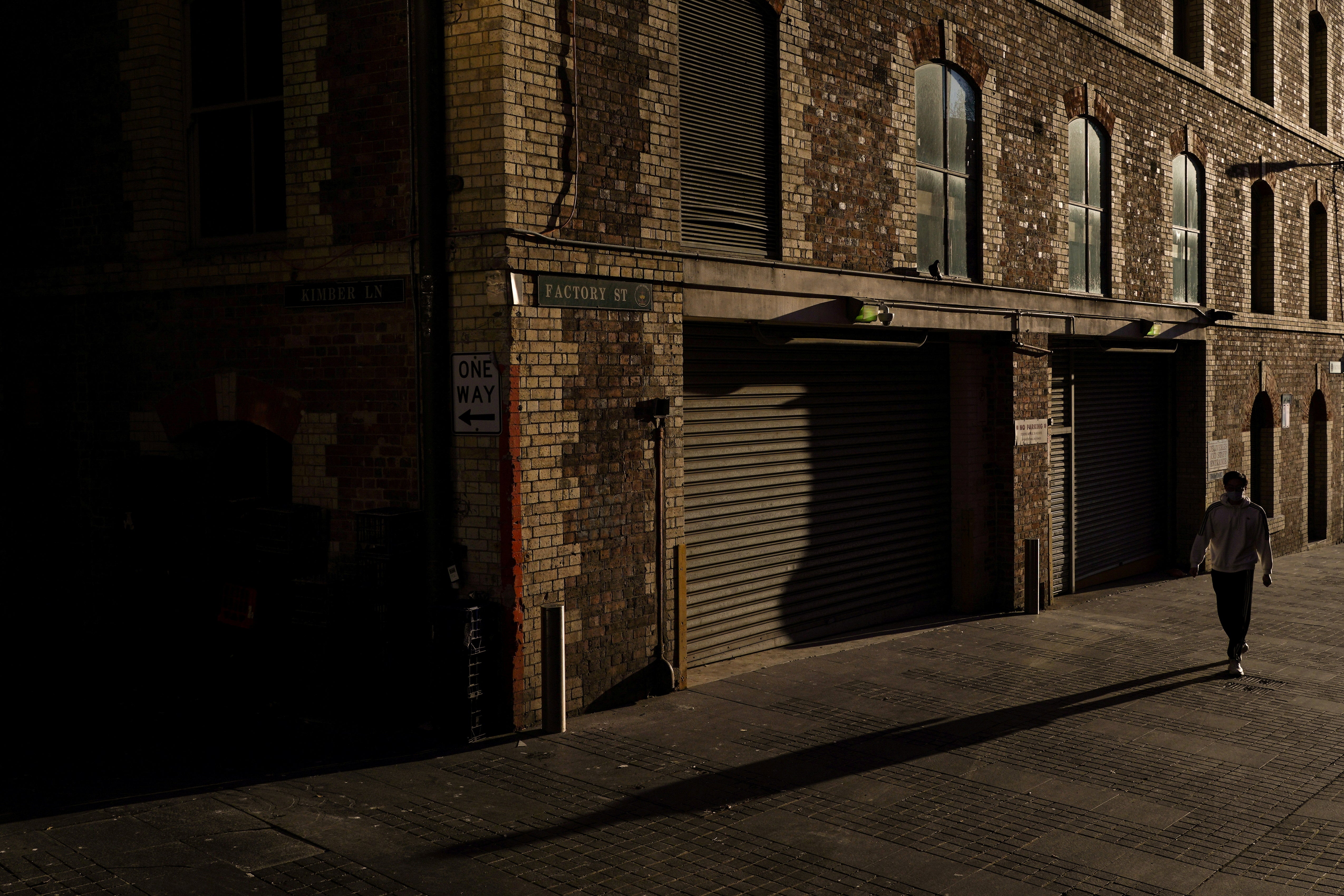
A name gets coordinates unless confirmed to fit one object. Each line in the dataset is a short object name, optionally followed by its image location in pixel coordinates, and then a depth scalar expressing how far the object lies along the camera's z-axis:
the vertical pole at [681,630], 10.13
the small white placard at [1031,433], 14.28
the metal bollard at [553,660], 8.48
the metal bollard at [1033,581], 14.21
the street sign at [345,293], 8.91
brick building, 8.72
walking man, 10.73
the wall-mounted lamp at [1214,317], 18.58
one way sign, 8.55
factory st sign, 8.84
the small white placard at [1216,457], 18.77
